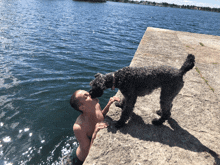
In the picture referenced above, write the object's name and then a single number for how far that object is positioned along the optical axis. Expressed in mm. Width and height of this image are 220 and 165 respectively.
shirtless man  2922
